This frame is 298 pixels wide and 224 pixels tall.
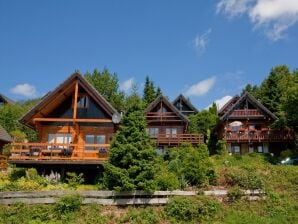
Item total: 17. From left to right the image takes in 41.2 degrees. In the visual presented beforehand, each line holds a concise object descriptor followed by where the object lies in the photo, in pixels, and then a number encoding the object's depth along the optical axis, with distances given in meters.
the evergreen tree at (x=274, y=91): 49.88
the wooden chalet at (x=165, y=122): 46.42
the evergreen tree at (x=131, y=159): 21.86
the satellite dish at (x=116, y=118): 29.81
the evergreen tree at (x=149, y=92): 60.12
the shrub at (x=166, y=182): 22.89
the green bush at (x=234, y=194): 22.40
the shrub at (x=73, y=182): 24.61
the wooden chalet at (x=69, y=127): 28.00
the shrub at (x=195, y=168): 24.19
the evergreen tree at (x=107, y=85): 63.71
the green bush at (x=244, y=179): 23.19
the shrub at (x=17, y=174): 28.42
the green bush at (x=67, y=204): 20.91
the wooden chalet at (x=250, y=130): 44.66
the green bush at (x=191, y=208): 20.81
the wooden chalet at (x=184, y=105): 56.44
